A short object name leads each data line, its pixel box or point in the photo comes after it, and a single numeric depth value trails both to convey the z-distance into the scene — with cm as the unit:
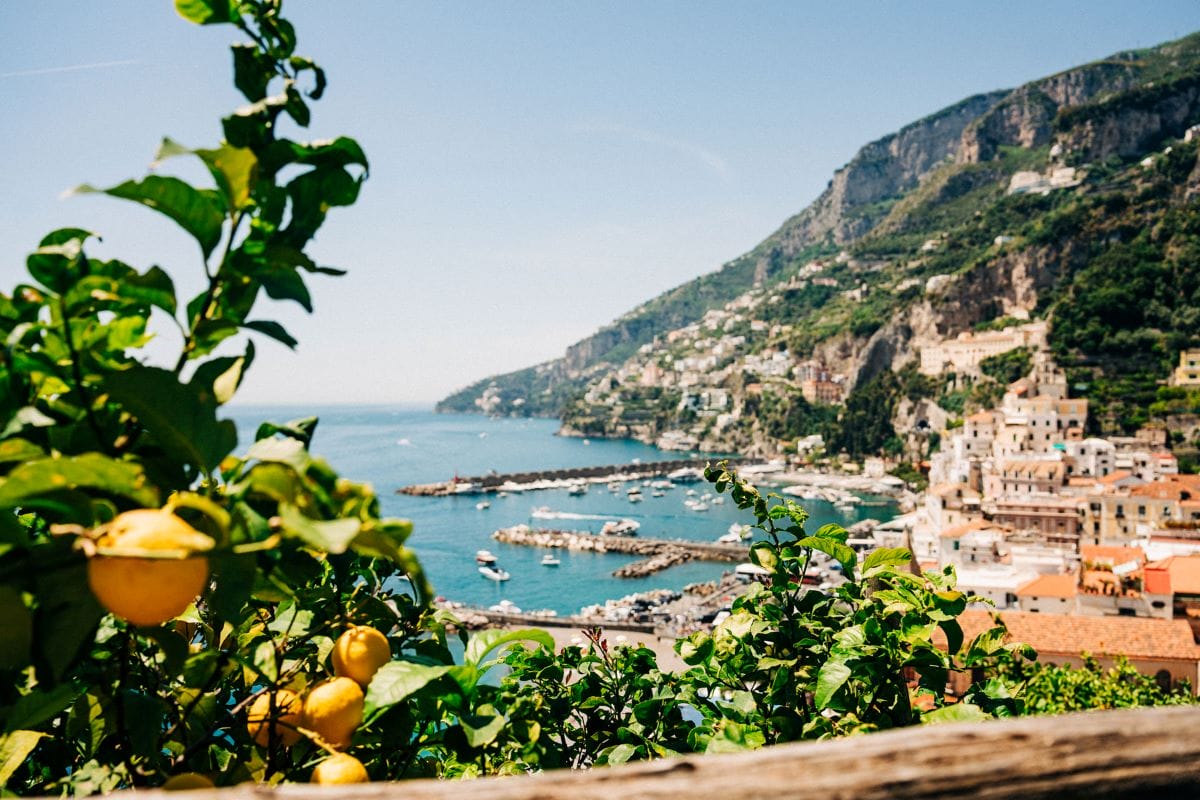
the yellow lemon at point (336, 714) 69
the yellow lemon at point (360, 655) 73
